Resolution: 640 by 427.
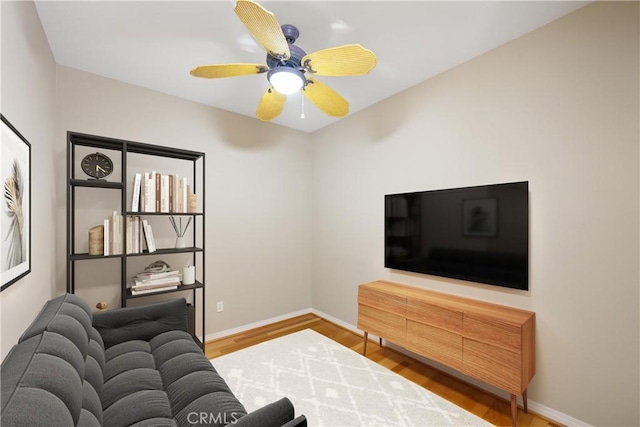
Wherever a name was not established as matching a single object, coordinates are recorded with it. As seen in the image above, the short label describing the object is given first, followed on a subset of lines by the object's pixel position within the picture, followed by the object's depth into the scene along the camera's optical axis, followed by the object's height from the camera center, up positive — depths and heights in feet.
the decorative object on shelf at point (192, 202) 9.05 +0.37
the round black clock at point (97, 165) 7.74 +1.37
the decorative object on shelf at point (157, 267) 8.68 -1.70
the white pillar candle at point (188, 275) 8.90 -1.95
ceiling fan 4.60 +3.09
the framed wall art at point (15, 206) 3.98 +0.12
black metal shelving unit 7.25 +0.78
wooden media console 6.01 -2.96
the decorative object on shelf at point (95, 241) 7.60 -0.75
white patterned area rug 6.39 -4.62
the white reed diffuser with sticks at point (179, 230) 9.27 -0.57
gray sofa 2.97 -2.74
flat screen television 6.84 -0.54
